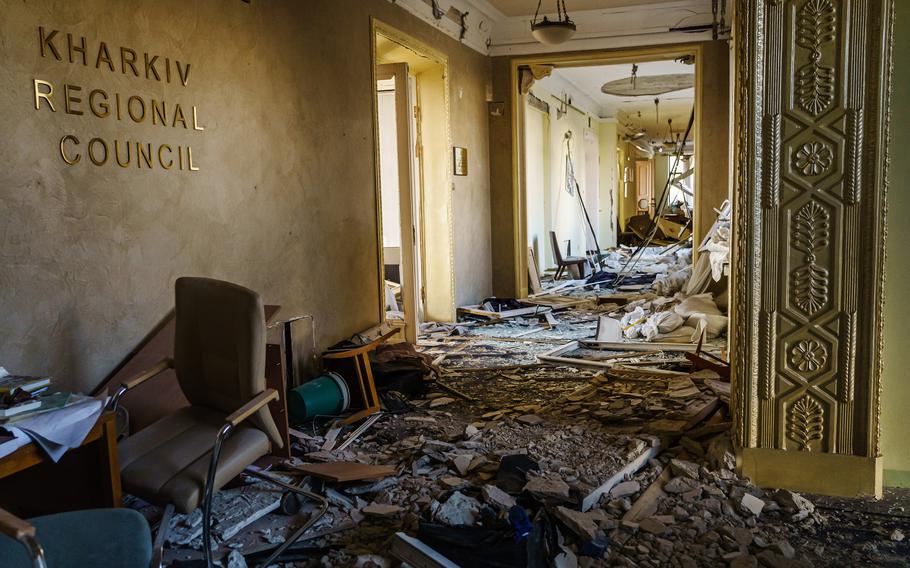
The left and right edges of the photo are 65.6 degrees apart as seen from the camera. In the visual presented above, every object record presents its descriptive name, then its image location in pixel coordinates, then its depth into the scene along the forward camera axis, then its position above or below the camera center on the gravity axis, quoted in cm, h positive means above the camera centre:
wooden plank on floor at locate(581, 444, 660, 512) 315 -129
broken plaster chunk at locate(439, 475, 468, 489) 336 -129
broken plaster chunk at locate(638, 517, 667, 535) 293 -133
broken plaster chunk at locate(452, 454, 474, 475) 356 -127
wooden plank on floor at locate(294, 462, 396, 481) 338 -124
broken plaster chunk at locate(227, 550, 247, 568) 266 -128
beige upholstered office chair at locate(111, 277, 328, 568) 246 -76
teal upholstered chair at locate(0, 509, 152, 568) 178 -81
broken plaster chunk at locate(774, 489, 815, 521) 306 -133
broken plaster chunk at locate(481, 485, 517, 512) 304 -125
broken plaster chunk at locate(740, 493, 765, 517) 307 -131
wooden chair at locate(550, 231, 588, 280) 1173 -87
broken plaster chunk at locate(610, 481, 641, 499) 327 -131
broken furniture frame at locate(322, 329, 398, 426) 458 -99
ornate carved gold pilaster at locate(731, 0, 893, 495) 298 -15
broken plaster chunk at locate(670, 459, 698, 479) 343 -128
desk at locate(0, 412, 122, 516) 252 -95
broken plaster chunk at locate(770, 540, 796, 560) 274 -135
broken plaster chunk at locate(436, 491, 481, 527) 291 -125
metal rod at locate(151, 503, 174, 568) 220 -104
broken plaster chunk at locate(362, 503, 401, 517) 310 -130
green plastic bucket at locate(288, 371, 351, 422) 432 -112
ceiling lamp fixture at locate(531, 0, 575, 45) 677 +172
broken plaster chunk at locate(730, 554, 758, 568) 267 -135
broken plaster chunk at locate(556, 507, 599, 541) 279 -126
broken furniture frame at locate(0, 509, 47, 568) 153 -67
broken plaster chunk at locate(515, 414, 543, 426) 429 -127
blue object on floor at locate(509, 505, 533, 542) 263 -118
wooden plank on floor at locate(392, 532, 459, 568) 260 -127
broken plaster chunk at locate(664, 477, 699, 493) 330 -131
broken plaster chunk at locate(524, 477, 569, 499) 310 -123
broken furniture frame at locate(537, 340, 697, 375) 577 -125
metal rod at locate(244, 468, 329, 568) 275 -127
